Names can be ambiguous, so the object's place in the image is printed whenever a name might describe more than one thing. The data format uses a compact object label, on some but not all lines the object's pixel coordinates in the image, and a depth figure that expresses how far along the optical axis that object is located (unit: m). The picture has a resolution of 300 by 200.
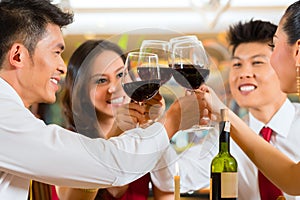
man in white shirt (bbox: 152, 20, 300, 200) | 2.24
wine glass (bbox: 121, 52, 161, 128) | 1.56
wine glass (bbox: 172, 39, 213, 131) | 1.61
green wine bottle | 1.73
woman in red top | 1.80
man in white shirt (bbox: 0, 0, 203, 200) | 1.57
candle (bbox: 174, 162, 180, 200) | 1.68
